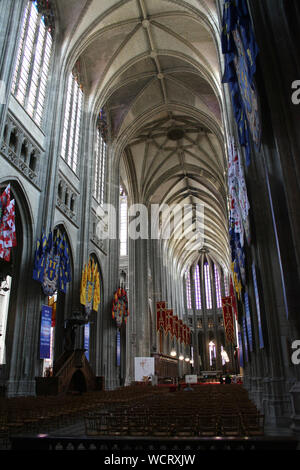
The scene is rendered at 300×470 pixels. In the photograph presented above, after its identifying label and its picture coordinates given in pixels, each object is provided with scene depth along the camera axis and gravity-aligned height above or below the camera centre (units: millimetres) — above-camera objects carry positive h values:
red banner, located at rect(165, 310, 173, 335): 32156 +3512
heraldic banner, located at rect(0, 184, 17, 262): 10812 +4168
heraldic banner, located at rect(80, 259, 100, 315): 16797 +3538
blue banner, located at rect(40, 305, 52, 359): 13024 +1147
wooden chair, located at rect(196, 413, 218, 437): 4653 -861
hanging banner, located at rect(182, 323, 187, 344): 40844 +2920
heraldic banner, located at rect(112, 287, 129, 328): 20938 +3239
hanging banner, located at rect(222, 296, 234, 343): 32469 +3878
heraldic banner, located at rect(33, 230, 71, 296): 13180 +3830
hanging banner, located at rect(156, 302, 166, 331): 30953 +3871
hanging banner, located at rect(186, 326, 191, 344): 43481 +2744
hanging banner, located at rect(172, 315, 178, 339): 35881 +3310
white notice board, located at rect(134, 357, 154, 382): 23766 -486
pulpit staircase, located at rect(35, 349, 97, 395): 12117 -500
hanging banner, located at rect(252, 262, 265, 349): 7793 +780
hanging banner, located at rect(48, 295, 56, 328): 24558 +4346
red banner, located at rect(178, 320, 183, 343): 38894 +3221
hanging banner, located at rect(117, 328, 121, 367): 21078 +602
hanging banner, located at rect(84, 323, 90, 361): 17375 +1185
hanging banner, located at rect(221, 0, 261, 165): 5238 +4828
